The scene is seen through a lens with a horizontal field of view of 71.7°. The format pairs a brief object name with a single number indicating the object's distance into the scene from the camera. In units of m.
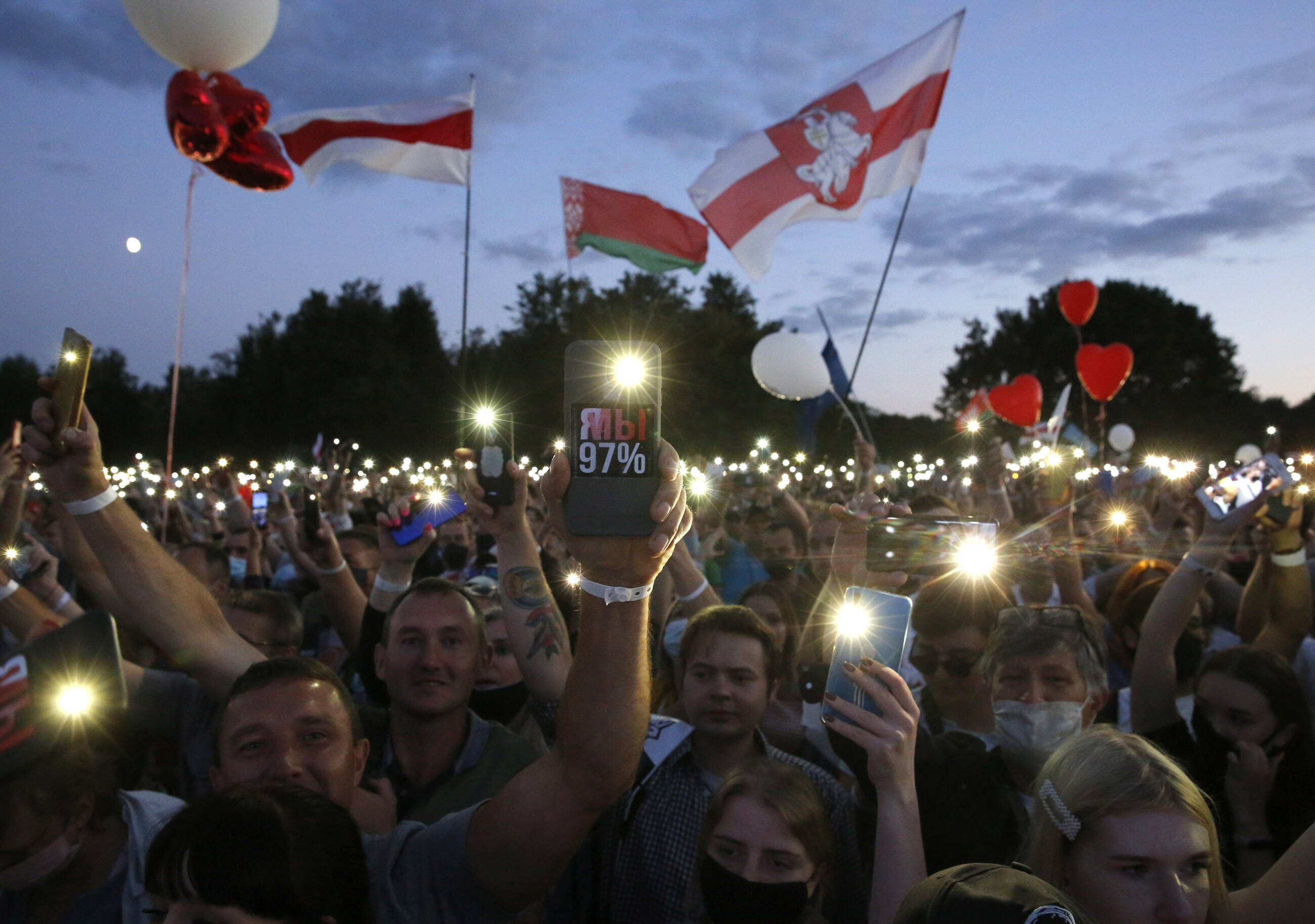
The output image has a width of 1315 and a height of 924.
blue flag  9.80
